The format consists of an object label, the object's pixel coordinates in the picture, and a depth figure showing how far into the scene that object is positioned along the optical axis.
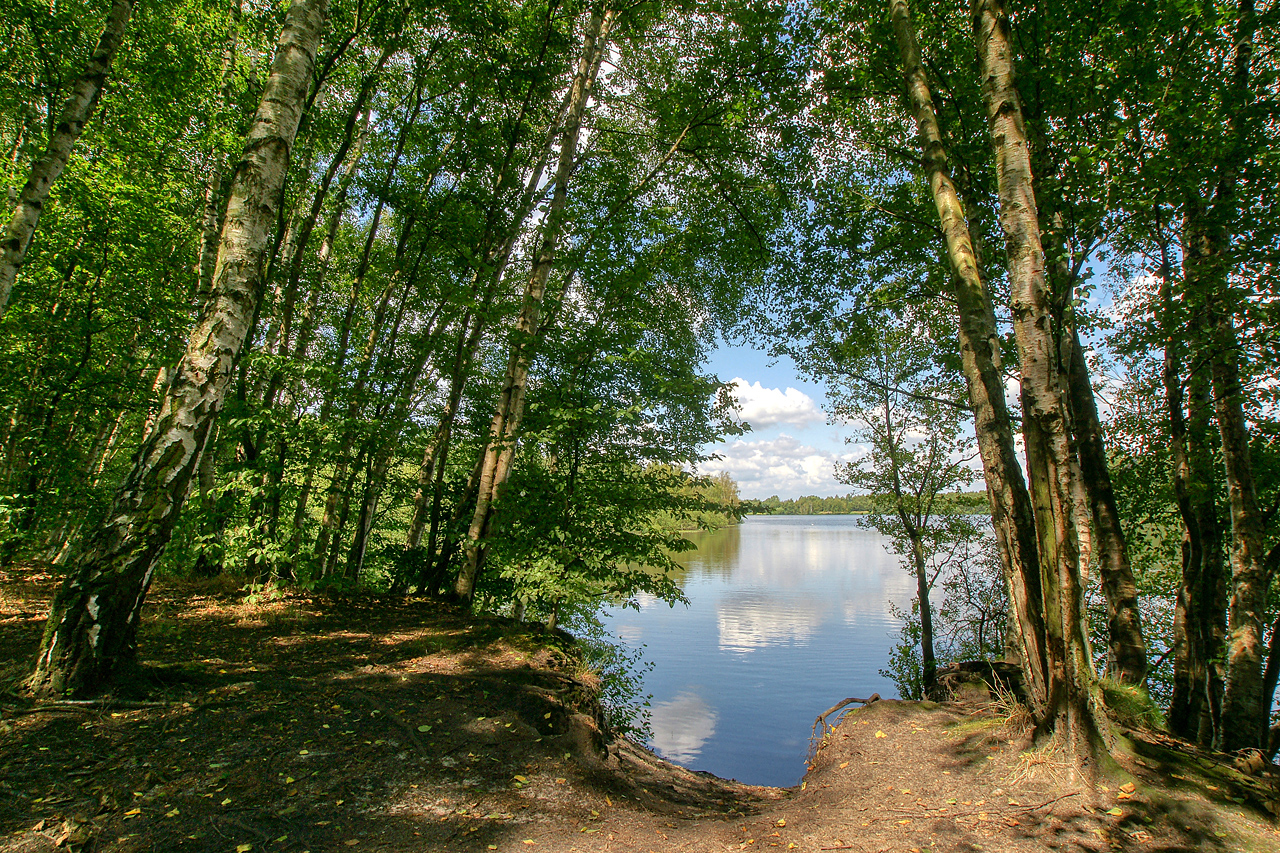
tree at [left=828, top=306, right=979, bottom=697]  11.93
